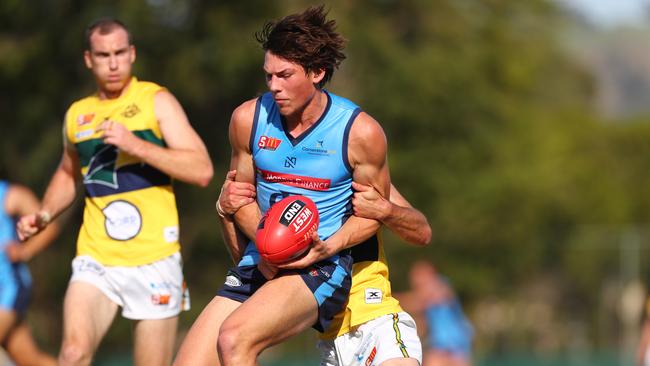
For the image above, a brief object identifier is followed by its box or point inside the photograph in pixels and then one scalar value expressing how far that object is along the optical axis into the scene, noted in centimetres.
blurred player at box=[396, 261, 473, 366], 3494
